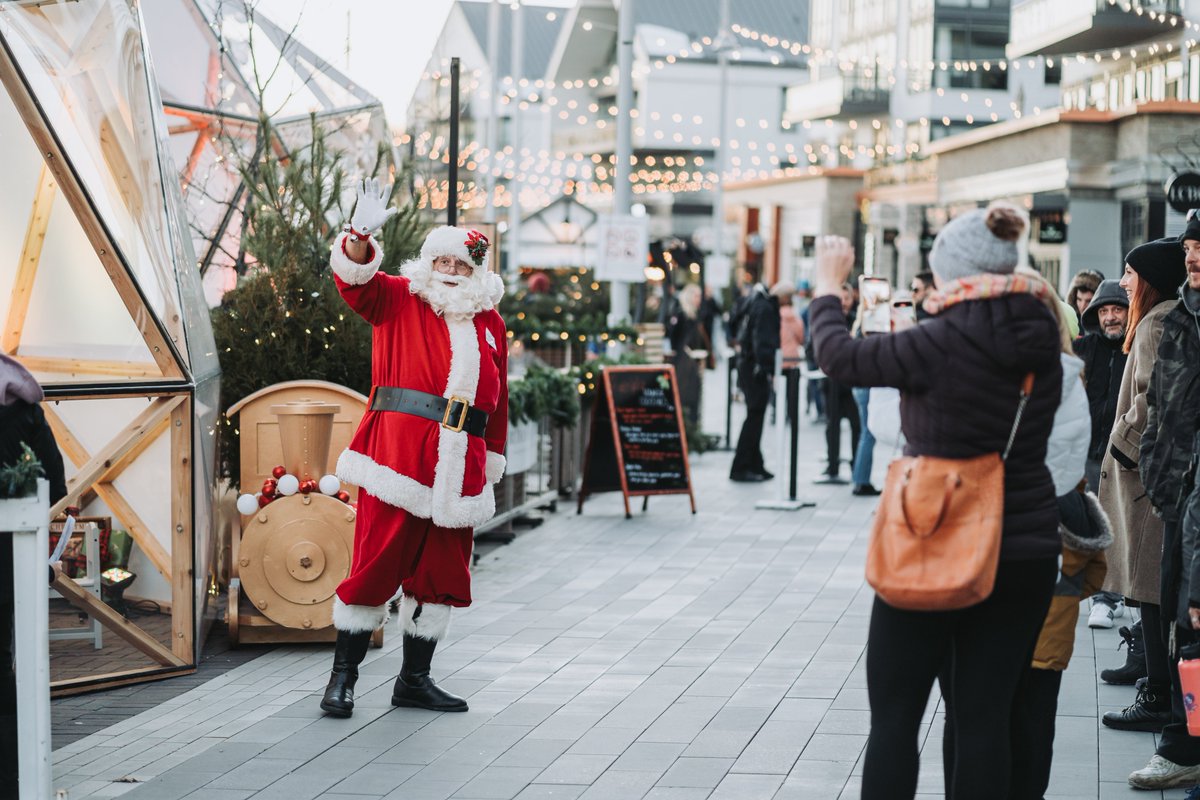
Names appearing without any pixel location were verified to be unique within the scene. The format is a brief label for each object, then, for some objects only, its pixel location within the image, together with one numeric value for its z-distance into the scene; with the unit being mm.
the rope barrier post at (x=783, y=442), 13570
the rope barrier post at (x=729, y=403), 18359
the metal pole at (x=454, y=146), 9406
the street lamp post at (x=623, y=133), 18125
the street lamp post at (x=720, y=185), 43750
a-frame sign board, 13141
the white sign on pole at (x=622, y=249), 17406
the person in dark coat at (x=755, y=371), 15195
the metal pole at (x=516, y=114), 41341
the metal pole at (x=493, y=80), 36559
